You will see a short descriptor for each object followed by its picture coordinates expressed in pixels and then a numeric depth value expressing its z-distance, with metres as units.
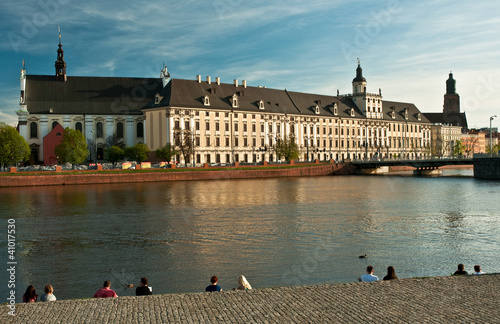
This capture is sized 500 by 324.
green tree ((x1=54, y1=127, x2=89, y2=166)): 83.00
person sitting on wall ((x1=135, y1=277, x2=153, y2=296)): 15.06
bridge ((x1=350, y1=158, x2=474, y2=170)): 91.50
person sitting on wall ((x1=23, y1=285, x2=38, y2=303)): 14.17
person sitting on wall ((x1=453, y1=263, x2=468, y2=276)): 16.44
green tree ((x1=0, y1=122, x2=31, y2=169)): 79.06
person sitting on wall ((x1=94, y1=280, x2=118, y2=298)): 14.48
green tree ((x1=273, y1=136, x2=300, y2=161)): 102.56
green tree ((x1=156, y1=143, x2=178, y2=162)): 87.28
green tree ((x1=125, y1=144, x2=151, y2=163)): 87.81
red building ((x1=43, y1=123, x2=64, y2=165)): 92.38
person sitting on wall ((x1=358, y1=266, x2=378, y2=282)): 15.97
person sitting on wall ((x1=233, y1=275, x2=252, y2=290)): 15.36
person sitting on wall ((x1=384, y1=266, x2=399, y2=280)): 15.82
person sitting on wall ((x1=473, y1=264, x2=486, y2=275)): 16.31
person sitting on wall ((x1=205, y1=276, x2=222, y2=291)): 14.86
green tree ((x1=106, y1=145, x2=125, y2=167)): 88.75
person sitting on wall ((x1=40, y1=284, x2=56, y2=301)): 14.16
